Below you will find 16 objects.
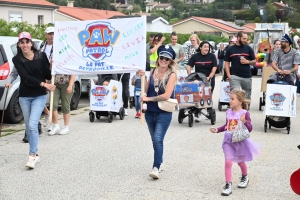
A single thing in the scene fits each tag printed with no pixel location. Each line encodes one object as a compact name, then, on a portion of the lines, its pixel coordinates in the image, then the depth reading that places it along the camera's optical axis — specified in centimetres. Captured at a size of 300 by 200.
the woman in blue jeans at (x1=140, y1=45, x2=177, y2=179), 721
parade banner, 954
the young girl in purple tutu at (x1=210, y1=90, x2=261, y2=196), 676
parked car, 1131
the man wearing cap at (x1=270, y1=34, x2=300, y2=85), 1134
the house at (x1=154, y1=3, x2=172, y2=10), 19629
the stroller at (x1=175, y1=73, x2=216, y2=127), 1183
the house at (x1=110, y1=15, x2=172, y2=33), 7844
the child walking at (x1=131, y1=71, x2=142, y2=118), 1304
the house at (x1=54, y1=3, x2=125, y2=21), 6788
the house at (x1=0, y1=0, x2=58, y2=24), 4510
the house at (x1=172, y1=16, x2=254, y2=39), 8494
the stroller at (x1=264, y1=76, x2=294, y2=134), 1109
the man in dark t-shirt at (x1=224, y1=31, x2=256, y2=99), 1194
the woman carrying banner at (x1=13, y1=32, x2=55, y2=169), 799
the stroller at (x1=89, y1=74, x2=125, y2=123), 1221
